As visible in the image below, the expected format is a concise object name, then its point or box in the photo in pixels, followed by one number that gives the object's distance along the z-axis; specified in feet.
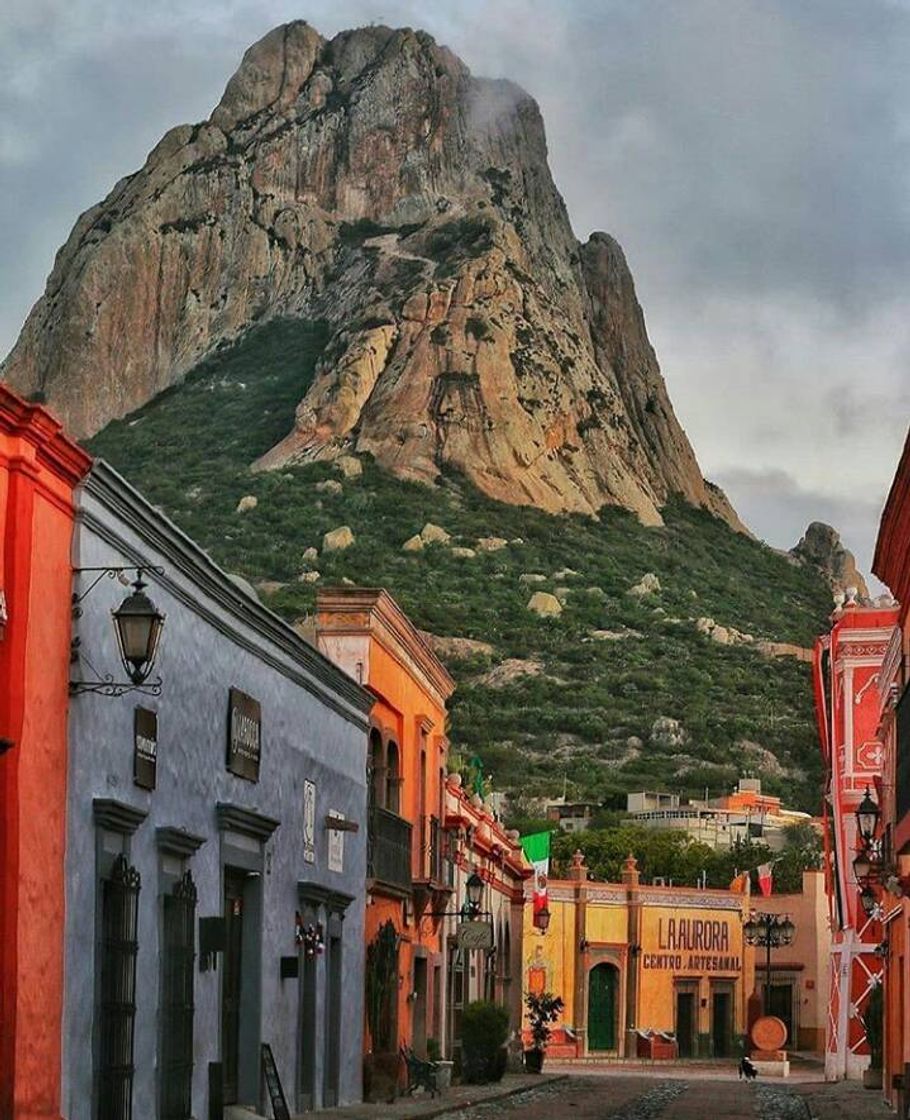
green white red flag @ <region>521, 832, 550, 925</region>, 183.62
